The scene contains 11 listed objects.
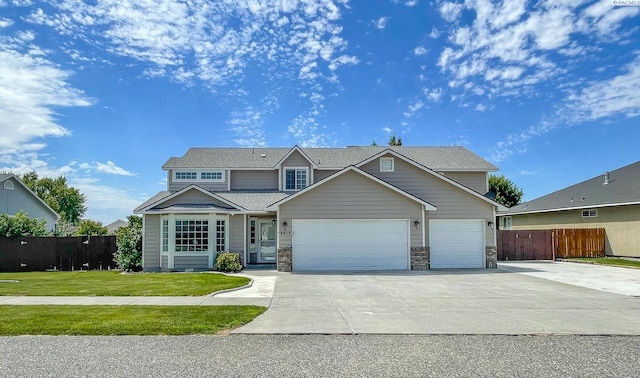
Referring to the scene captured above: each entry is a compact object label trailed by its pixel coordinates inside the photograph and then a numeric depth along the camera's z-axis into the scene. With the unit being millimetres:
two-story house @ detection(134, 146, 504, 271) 17984
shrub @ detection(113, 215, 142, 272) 19203
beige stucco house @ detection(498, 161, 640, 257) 23094
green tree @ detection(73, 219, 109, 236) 34875
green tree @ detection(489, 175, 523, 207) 43281
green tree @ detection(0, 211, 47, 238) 20562
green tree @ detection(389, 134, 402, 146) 47500
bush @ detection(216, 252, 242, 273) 17703
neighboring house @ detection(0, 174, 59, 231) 29344
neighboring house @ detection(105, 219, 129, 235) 53819
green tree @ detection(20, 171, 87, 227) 58062
